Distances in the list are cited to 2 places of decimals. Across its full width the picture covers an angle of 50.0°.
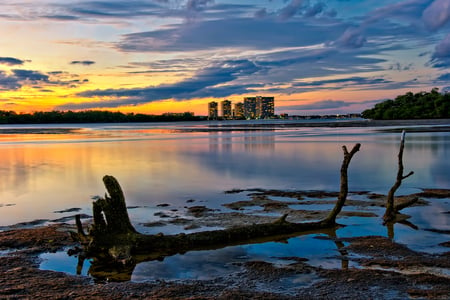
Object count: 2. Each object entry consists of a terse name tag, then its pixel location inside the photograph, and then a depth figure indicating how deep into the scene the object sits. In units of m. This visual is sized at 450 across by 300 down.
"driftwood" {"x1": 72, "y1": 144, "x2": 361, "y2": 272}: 9.30
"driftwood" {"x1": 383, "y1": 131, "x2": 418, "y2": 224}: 12.17
